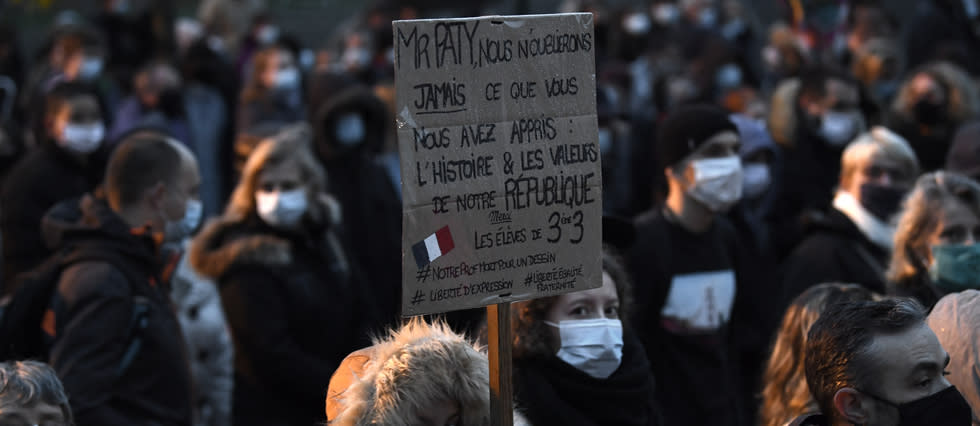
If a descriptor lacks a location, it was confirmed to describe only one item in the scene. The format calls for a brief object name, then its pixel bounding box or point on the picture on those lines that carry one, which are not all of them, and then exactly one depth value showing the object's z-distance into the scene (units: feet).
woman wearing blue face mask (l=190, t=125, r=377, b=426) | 17.25
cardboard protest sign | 9.04
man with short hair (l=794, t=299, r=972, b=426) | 9.40
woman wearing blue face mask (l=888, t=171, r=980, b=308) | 14.23
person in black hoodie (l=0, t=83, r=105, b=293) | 21.15
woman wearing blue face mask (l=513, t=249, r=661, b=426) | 12.43
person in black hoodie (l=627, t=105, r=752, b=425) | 16.71
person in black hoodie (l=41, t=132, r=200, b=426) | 12.89
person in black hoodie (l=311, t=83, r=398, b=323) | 23.25
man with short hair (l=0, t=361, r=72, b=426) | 10.12
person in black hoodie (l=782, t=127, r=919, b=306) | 16.93
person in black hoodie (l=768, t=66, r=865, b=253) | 25.14
